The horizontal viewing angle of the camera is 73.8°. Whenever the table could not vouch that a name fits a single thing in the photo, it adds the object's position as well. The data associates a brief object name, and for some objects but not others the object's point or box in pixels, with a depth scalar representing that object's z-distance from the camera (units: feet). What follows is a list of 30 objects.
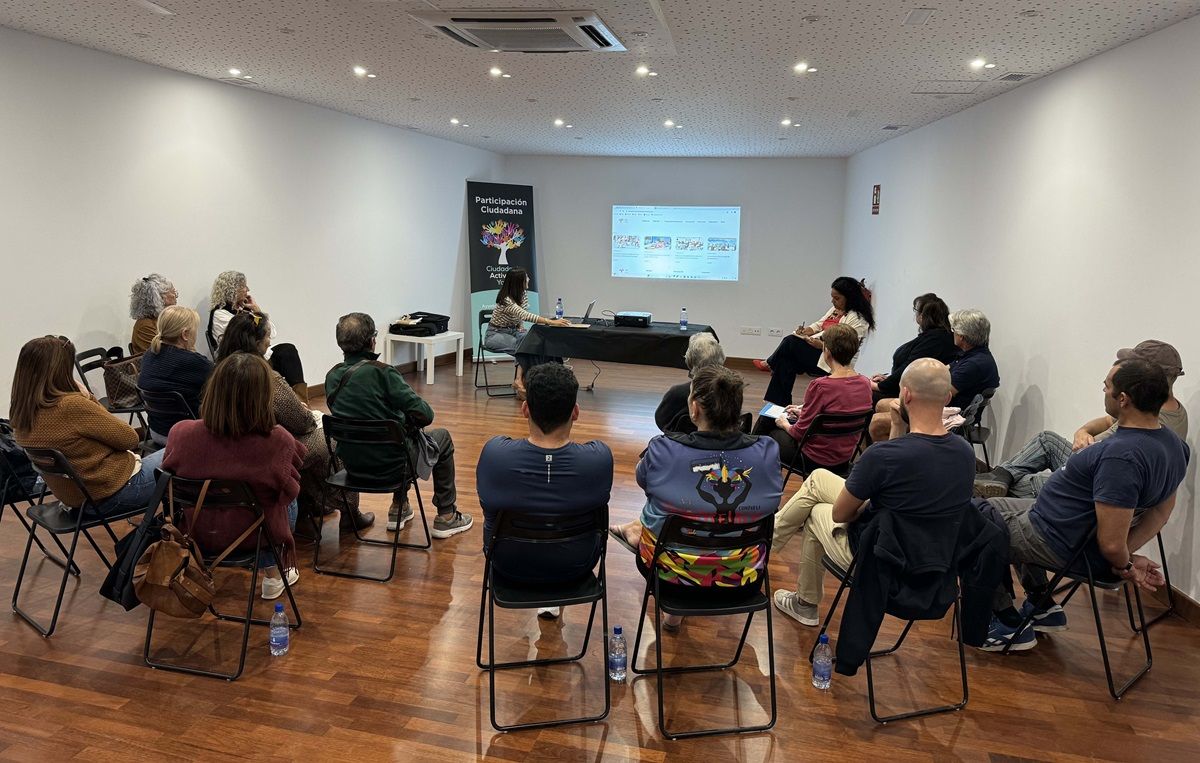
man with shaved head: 8.93
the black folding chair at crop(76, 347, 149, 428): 16.96
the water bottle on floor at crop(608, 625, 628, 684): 10.27
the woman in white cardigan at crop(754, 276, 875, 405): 22.35
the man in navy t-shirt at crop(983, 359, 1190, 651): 9.40
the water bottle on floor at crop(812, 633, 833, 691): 10.10
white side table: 30.42
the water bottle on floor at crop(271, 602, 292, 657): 10.54
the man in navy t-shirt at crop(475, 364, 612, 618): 9.09
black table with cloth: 26.03
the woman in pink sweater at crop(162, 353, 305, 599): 10.14
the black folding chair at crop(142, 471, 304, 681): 9.98
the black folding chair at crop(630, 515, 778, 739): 8.92
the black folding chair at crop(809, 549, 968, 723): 9.44
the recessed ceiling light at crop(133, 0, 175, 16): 14.25
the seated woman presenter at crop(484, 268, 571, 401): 27.30
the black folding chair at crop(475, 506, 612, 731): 8.90
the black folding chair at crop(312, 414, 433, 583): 12.62
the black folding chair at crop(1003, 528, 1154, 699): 9.91
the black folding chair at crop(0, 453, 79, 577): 11.64
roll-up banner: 36.50
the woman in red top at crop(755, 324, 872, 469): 14.53
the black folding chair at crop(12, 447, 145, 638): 10.39
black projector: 26.94
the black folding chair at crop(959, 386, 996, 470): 16.88
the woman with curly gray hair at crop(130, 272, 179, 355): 18.95
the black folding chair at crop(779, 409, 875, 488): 14.33
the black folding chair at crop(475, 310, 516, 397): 28.60
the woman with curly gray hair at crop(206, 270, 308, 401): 21.01
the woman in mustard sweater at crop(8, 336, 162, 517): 10.62
